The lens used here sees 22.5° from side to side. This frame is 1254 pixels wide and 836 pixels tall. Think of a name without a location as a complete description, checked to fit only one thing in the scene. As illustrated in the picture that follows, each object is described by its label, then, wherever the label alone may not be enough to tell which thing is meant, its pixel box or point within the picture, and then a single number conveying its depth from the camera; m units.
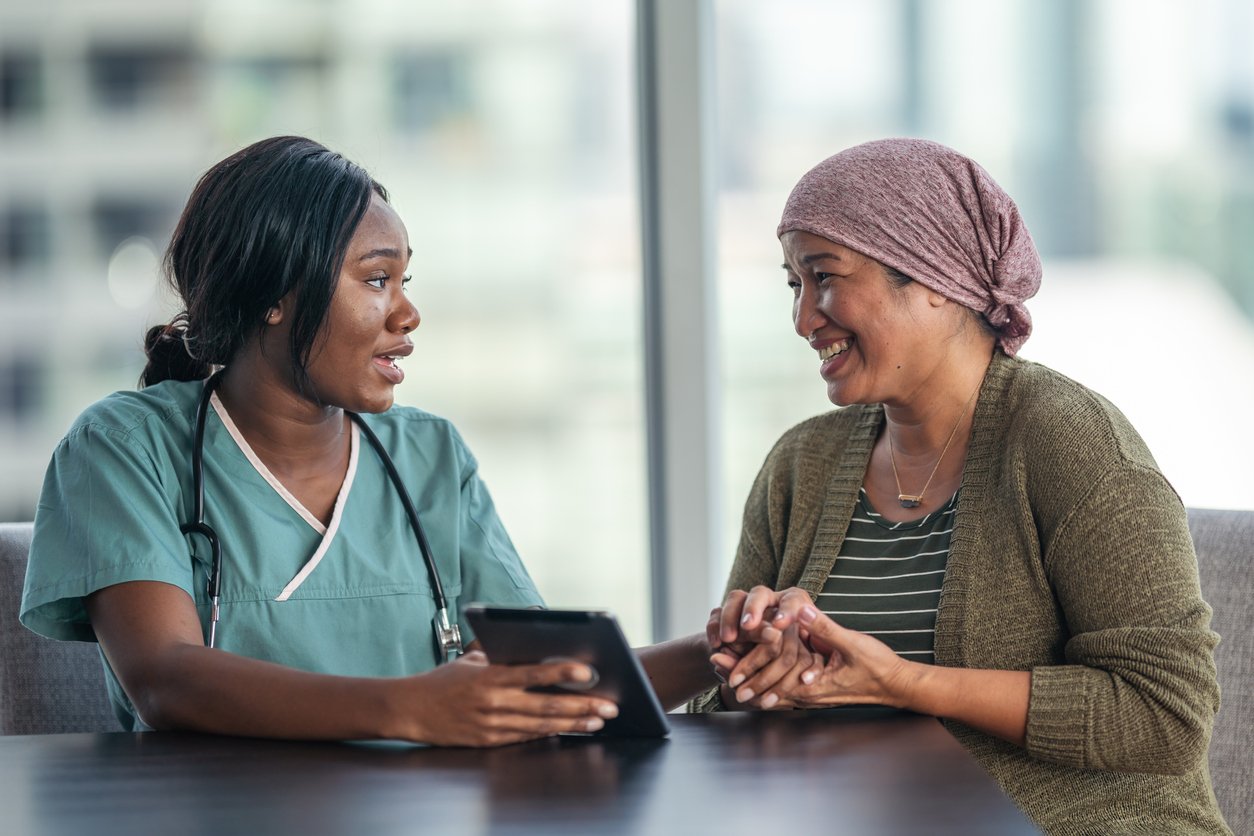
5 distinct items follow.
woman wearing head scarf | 2.55
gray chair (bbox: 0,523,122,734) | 2.77
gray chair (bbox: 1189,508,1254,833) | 2.72
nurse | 2.61
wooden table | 2.28
